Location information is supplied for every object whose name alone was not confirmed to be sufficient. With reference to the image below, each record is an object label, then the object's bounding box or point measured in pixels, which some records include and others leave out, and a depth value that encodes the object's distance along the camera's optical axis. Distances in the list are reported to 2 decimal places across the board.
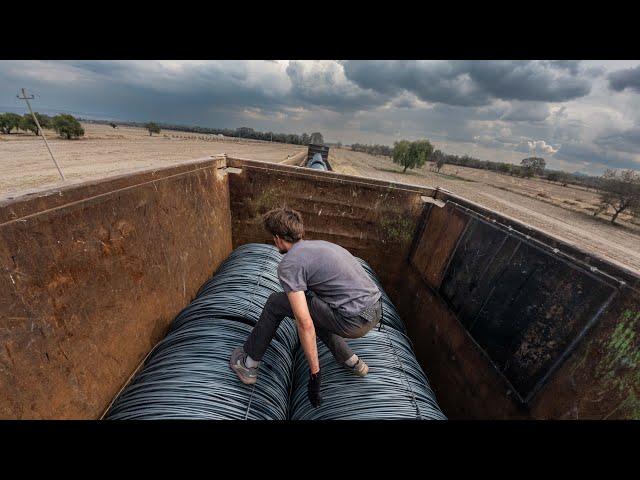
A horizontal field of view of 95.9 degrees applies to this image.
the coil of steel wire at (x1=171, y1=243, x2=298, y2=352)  2.85
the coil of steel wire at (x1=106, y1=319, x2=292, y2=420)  1.99
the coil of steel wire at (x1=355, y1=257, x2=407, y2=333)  3.34
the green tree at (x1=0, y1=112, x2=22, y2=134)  55.08
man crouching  2.10
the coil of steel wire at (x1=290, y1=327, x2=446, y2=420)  2.23
